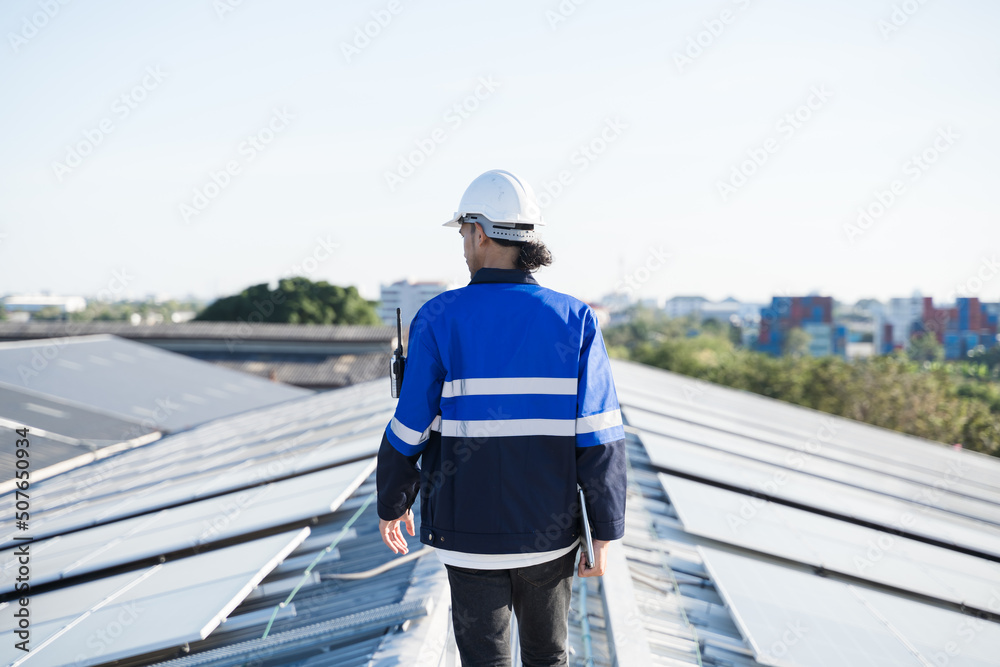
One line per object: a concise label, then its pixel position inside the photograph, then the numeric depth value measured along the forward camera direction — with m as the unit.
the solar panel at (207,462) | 4.98
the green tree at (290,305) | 42.16
